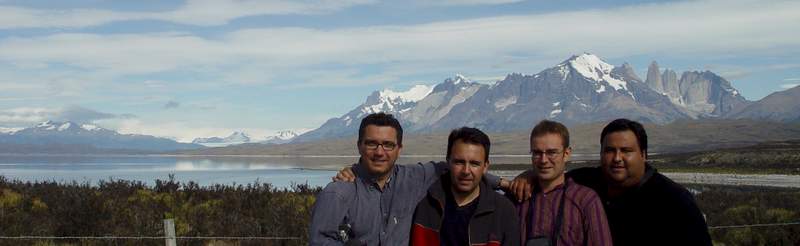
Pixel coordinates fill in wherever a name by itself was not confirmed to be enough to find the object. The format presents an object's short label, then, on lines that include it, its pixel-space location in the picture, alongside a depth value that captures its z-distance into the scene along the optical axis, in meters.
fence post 7.97
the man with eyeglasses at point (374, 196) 3.95
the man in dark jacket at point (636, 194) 3.88
